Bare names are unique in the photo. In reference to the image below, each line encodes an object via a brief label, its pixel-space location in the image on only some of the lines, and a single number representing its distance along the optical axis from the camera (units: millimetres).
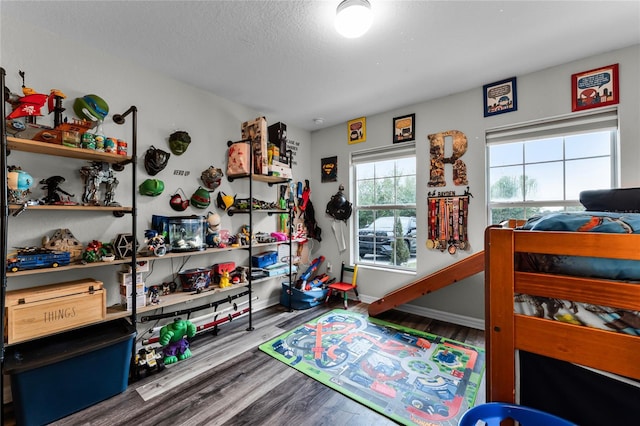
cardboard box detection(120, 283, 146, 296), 1973
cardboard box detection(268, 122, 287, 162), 3211
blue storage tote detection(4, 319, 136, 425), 1435
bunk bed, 797
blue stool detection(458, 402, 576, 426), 885
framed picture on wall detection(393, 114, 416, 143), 3148
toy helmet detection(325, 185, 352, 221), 3688
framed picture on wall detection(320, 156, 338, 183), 3848
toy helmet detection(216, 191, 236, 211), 2867
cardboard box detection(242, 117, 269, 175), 2832
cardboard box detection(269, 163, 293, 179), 3057
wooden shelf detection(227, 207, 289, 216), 2982
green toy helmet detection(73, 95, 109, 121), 1906
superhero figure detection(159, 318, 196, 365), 2127
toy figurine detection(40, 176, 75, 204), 1761
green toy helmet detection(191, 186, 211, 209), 2645
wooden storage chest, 1460
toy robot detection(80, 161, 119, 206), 1903
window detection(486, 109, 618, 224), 2244
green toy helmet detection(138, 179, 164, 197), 2276
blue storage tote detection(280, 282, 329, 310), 3293
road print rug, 1643
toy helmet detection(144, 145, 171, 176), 2301
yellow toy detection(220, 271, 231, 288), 2629
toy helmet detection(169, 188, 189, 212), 2496
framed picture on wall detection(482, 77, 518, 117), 2520
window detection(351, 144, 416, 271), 3311
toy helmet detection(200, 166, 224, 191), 2725
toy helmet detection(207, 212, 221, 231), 2693
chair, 3414
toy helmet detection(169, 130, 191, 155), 2463
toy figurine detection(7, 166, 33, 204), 1477
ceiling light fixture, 1495
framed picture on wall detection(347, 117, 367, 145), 3557
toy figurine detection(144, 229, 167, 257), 2115
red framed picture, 2107
